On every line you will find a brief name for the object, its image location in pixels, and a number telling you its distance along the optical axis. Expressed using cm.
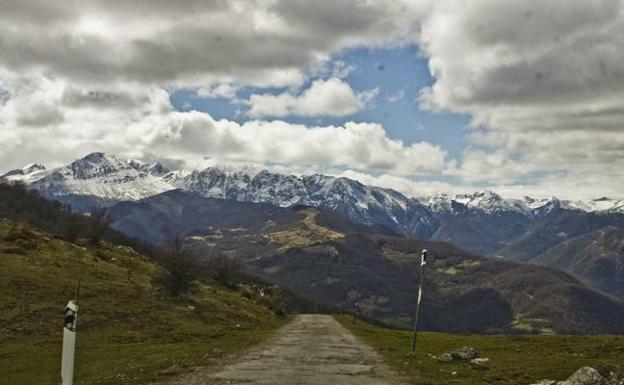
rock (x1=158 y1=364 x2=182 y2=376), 2406
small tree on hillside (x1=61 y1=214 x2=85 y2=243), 9551
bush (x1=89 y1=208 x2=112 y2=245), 9975
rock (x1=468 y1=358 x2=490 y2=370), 2956
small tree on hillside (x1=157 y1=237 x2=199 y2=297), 6919
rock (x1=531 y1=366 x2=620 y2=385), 2264
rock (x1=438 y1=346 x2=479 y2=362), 3266
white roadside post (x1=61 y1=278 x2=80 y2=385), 1188
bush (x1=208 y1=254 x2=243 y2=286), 11764
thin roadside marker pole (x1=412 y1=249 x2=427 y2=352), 3665
